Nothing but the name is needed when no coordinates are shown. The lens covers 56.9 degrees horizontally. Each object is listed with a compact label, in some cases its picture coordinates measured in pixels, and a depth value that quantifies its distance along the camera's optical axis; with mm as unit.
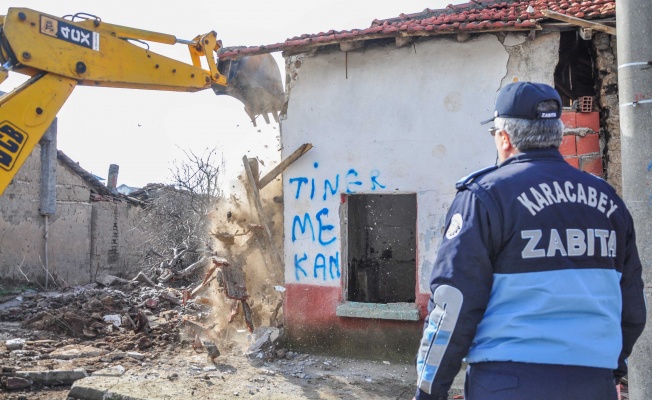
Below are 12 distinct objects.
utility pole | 2961
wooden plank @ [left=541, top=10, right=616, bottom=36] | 6418
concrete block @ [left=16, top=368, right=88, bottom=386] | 7105
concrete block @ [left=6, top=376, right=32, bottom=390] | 6809
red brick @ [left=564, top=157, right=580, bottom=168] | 7242
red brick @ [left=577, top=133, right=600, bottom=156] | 7176
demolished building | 7215
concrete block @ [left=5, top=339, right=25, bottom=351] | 8742
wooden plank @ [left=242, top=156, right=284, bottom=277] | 8961
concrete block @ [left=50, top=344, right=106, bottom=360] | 8320
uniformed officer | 2219
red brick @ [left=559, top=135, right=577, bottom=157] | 7254
